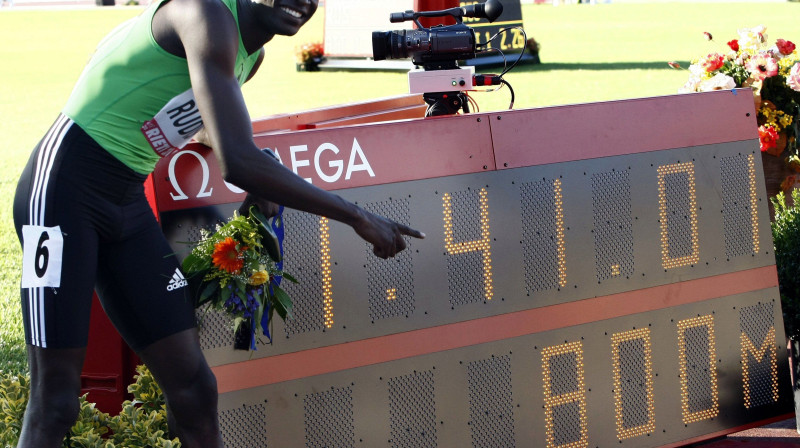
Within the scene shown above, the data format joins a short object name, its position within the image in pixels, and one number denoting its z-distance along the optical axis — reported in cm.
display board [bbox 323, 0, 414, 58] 2334
